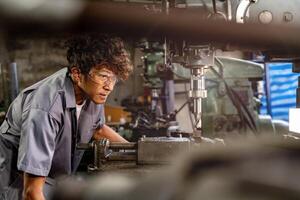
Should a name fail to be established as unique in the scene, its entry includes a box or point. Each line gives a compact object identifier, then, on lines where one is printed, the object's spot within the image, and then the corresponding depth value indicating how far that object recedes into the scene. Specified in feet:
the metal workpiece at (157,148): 4.22
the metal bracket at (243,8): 3.65
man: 4.32
